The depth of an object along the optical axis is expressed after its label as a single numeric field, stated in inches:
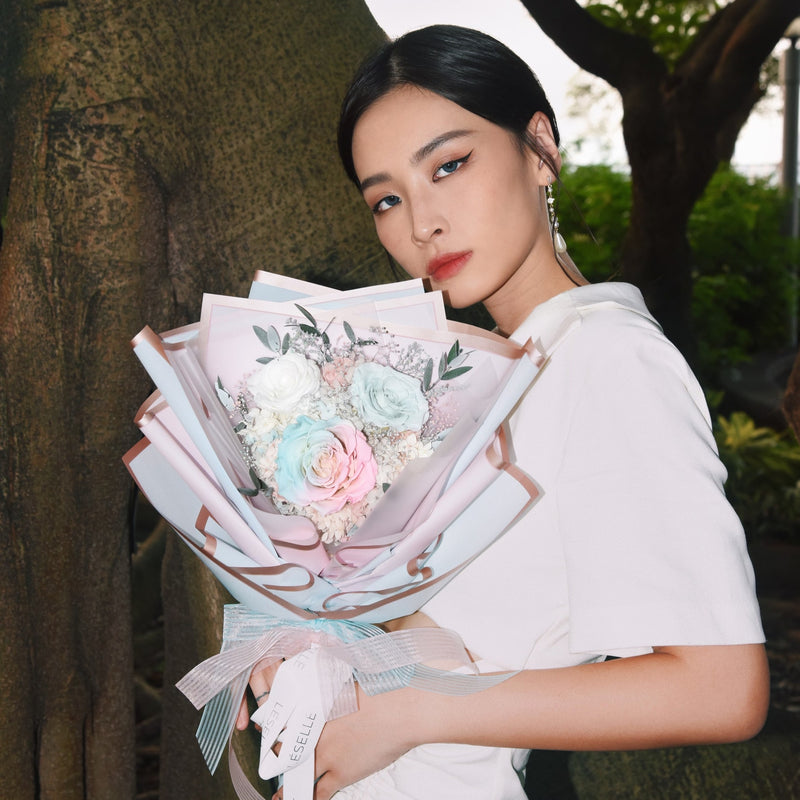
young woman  40.0
